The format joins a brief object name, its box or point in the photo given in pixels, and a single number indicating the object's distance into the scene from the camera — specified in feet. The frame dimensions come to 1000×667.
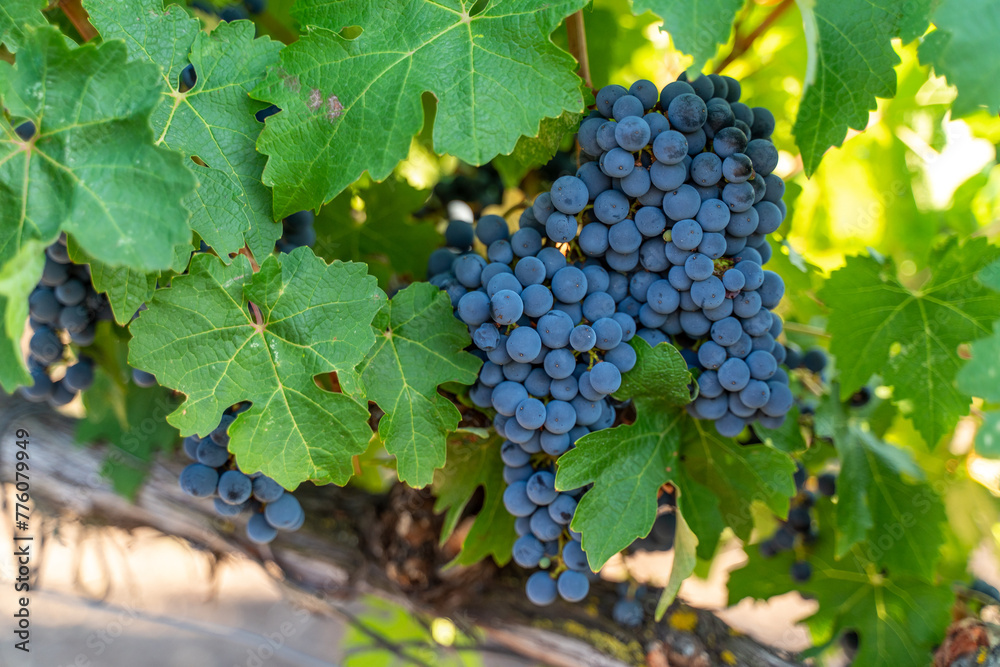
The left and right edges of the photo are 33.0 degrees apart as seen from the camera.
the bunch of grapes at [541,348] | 2.10
